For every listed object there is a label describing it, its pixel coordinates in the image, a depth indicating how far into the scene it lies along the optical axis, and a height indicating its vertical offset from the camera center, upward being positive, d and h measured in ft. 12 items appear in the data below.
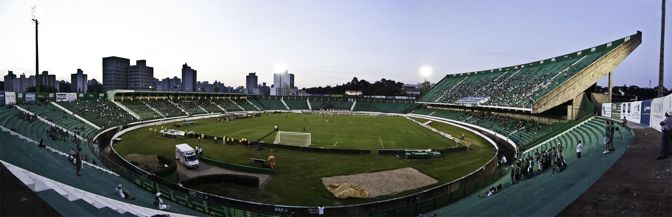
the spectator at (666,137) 48.47 -4.55
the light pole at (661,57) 116.06 +15.76
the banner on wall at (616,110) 109.29 -1.77
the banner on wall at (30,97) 178.46 -0.60
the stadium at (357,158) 46.73 -15.23
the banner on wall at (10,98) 165.27 -1.17
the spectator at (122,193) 59.82 -16.26
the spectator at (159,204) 56.44 -17.22
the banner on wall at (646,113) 87.68 -2.04
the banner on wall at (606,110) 119.46 -1.85
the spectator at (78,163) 65.77 -12.29
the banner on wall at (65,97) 200.95 -0.37
